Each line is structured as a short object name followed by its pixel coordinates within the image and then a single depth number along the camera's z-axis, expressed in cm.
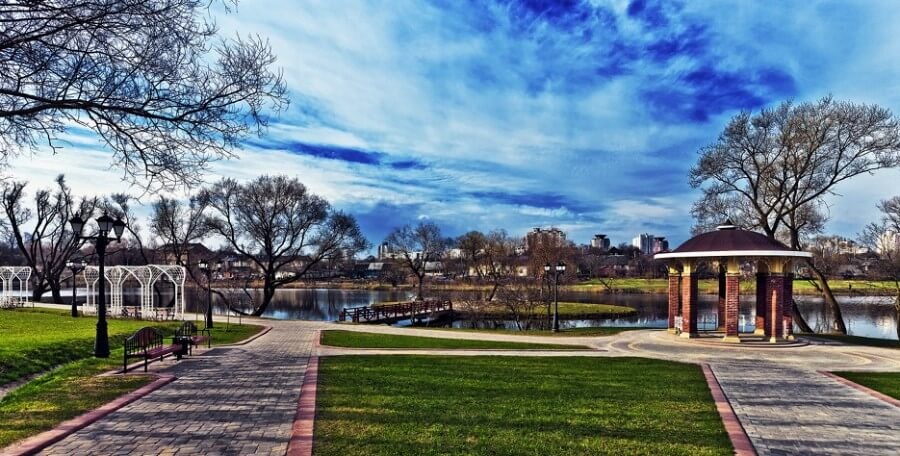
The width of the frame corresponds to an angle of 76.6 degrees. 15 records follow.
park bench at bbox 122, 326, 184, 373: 1157
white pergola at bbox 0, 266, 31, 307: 3622
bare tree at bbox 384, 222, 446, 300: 6675
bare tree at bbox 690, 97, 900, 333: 2186
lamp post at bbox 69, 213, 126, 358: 1367
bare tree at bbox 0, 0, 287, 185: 721
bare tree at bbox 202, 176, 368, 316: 3525
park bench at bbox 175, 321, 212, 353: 1404
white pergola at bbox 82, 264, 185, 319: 2919
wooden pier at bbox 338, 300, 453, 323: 3234
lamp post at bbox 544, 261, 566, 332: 2347
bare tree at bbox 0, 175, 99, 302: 4322
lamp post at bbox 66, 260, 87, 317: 2892
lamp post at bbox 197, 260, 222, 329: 2353
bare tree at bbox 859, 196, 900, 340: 2858
